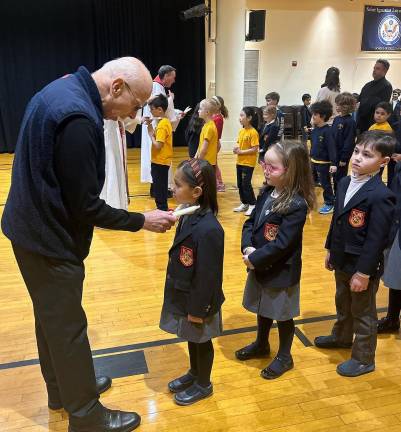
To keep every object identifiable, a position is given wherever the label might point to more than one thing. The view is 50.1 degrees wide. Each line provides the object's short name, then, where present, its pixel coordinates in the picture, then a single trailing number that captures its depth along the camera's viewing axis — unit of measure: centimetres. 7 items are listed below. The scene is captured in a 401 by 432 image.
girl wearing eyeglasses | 206
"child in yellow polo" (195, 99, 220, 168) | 484
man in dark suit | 566
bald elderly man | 148
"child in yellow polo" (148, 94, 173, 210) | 472
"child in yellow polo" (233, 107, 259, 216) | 496
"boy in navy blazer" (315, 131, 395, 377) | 209
